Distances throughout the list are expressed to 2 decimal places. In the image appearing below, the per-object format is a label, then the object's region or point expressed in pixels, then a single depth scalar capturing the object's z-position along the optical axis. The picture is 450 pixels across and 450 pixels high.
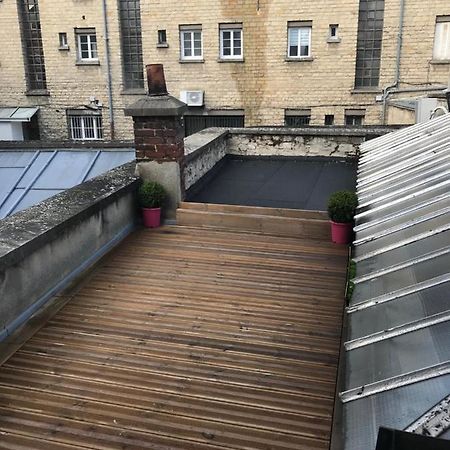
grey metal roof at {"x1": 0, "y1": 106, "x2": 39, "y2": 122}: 20.62
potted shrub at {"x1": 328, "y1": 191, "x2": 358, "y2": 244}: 5.25
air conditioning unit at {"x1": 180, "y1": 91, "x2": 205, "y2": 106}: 19.41
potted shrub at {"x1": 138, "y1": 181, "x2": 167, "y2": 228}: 5.91
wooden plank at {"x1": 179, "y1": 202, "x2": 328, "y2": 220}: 5.81
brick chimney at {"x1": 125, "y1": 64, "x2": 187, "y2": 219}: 5.68
